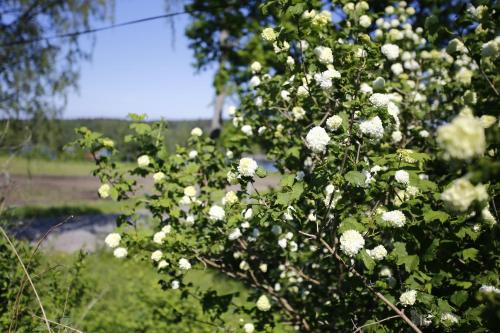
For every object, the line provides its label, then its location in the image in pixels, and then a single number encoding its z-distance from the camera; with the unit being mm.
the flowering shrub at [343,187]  1804
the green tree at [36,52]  7278
